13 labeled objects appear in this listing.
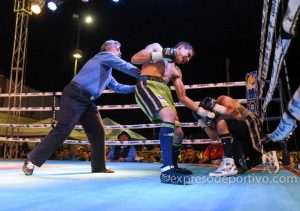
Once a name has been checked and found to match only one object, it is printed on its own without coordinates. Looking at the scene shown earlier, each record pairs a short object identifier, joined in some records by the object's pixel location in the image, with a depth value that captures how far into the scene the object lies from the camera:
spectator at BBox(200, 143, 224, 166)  5.23
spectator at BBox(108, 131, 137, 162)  5.61
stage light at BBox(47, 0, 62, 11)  6.68
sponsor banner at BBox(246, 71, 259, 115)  3.97
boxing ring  1.22
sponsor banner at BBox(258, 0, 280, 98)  2.56
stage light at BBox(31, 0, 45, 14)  7.36
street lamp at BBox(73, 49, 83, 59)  9.38
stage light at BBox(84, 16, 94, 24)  9.59
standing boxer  2.10
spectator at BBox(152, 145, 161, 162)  7.36
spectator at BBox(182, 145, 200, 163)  6.29
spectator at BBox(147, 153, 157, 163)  7.04
